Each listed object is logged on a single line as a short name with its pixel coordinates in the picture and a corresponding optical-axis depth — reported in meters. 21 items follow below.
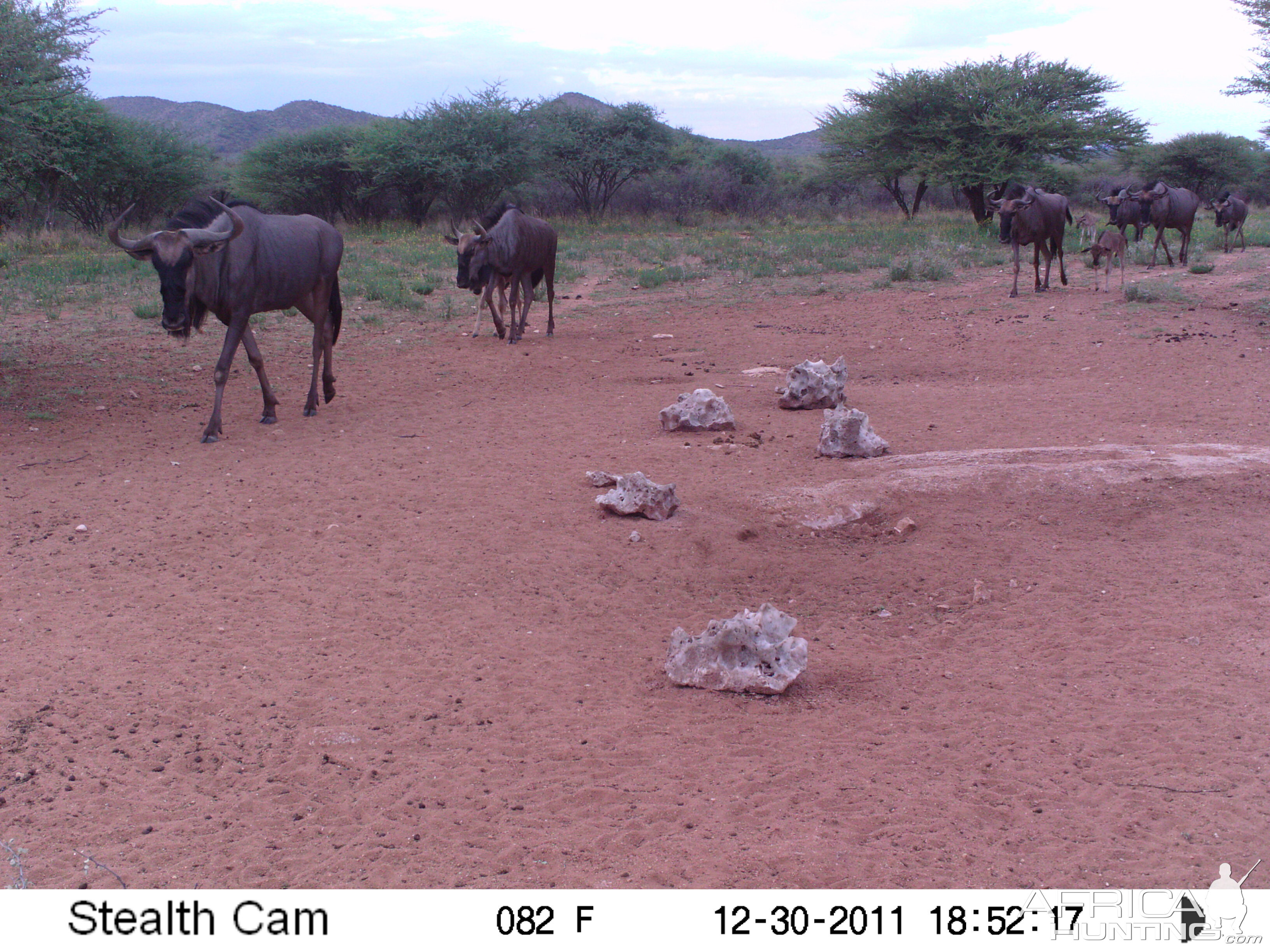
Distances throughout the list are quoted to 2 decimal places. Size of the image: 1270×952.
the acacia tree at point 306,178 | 31.06
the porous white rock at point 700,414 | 7.79
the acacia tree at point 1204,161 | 36.78
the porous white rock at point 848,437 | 6.94
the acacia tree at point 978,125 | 26.42
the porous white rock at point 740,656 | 4.05
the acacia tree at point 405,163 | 29.09
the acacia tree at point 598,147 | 32.69
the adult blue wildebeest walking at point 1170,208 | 17.06
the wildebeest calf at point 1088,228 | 17.06
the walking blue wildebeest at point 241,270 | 7.08
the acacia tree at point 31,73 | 8.43
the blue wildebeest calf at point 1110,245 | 14.38
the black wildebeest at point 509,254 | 11.68
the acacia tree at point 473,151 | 29.31
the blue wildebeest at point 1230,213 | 19.09
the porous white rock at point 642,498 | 5.80
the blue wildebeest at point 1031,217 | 14.33
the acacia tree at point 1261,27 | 13.41
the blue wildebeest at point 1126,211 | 17.25
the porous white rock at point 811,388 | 8.55
